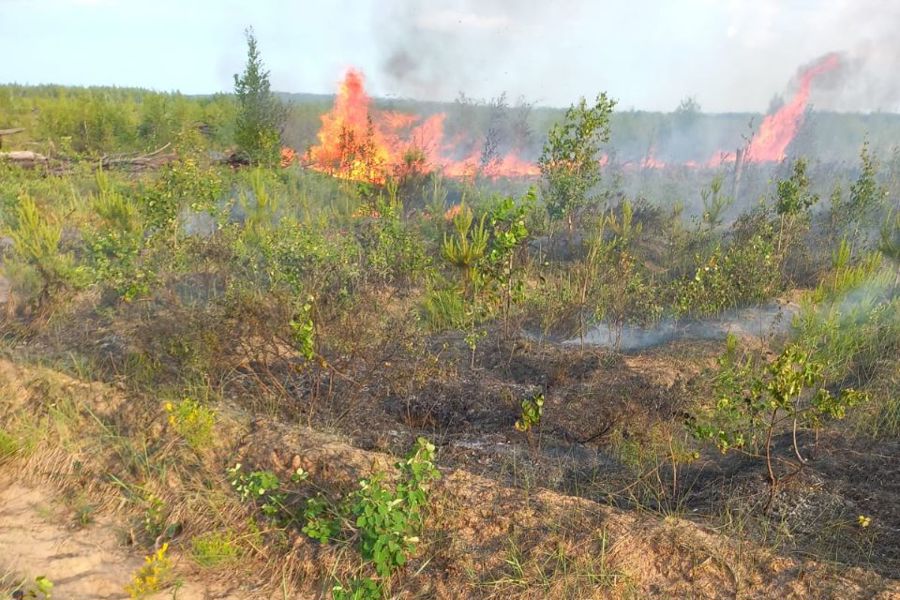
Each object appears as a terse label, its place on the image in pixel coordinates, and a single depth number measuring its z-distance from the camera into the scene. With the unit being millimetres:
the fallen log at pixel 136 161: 13480
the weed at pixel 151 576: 2658
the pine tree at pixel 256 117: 12039
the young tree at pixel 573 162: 7035
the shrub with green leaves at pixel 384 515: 2648
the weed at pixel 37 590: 2618
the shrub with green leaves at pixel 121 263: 5312
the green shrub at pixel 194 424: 3445
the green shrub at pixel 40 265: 6004
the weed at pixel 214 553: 2875
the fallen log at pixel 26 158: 12143
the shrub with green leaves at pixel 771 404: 2820
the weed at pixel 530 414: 3244
